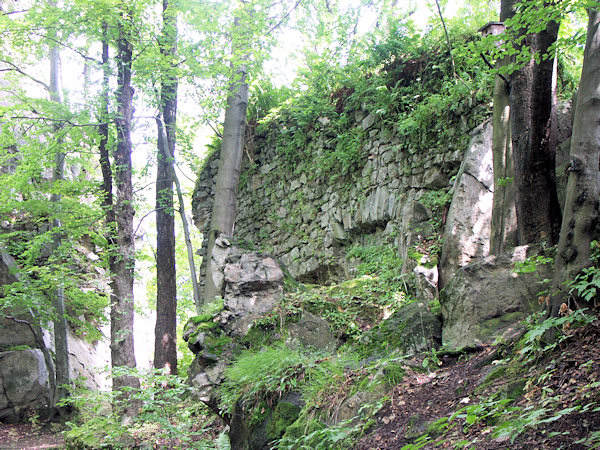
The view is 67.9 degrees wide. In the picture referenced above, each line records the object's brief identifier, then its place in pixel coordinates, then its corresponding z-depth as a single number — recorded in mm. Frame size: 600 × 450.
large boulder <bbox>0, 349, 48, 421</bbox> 10586
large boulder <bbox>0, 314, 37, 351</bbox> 11289
